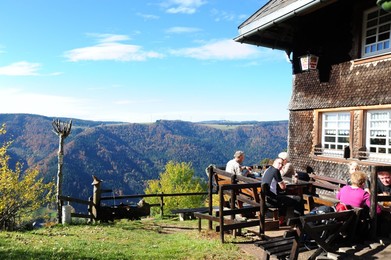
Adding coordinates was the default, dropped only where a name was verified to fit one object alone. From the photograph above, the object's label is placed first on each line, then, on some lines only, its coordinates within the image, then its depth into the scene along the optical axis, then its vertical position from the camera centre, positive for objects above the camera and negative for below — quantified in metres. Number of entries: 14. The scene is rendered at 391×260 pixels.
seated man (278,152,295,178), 10.44 -1.20
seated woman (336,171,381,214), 6.80 -1.24
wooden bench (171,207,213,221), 14.48 -3.54
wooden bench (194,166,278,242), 8.12 -1.86
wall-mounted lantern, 12.44 +2.44
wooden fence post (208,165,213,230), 9.76 -1.64
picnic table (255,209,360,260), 5.80 -1.84
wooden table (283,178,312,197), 8.86 -1.47
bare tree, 16.03 -0.32
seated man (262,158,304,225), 8.03 -1.57
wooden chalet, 10.69 +1.78
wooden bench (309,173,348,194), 9.62 -1.53
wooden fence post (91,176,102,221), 15.83 -3.31
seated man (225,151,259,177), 10.23 -1.03
